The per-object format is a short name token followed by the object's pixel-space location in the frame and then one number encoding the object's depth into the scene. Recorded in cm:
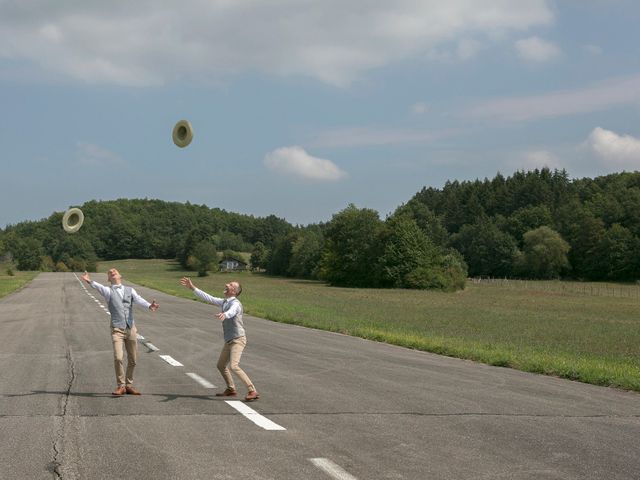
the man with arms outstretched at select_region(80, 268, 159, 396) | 940
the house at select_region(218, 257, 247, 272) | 16100
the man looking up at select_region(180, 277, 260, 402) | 911
